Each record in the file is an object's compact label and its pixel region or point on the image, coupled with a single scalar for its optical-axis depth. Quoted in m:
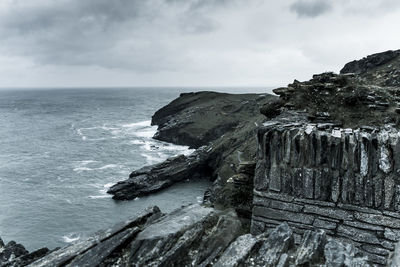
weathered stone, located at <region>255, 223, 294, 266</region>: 5.59
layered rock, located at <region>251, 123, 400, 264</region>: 9.45
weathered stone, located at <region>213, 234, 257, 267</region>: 5.70
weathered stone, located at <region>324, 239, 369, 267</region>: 5.27
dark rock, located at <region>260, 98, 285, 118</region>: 16.57
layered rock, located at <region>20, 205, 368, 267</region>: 5.62
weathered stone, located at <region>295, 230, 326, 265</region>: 5.51
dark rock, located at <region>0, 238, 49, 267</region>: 8.00
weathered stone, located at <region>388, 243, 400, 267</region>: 4.57
